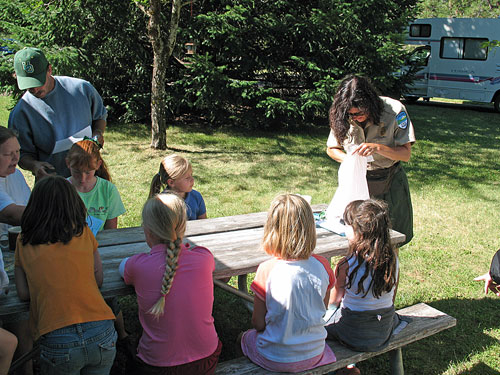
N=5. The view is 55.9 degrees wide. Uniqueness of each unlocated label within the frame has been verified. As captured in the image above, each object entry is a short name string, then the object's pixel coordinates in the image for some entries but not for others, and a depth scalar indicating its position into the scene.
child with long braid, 2.15
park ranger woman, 3.18
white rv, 14.77
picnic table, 2.29
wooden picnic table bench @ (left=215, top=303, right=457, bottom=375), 2.32
